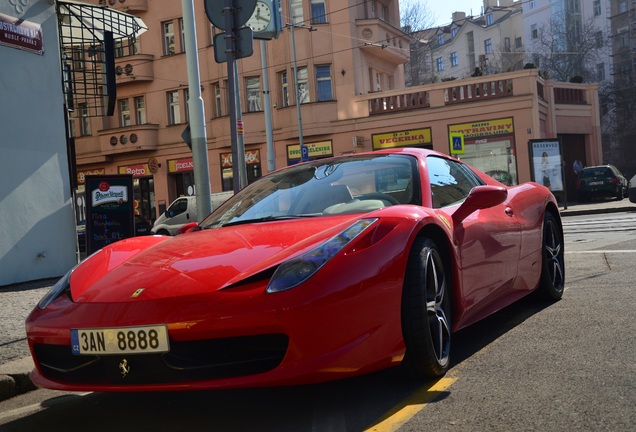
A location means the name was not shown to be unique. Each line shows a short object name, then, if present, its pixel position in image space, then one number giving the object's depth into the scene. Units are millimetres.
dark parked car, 29344
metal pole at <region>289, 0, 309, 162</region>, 32250
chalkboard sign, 11844
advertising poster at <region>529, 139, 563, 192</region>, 24500
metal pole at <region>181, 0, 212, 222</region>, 9188
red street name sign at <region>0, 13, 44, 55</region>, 10656
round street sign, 7738
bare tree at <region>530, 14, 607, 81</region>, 61688
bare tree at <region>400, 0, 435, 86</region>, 63406
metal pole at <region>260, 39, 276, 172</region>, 27922
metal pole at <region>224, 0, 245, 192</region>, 7789
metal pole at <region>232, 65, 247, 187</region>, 19047
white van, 25344
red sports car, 3357
